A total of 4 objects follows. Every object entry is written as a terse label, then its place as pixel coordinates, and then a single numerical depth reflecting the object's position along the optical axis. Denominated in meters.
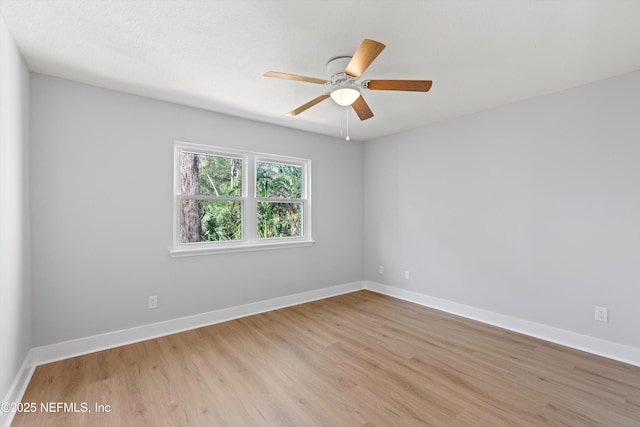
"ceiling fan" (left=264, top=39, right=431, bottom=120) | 1.71
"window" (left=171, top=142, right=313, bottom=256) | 3.29
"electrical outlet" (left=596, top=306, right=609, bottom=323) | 2.59
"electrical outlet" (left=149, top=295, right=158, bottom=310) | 2.96
